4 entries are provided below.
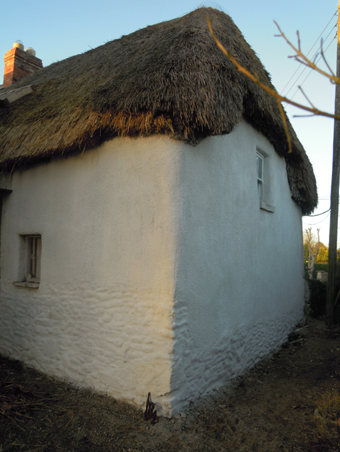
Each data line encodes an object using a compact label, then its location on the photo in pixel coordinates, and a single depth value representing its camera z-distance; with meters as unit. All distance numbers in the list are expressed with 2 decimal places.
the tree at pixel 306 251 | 31.48
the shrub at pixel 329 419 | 3.59
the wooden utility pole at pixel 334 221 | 8.15
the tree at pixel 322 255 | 31.74
